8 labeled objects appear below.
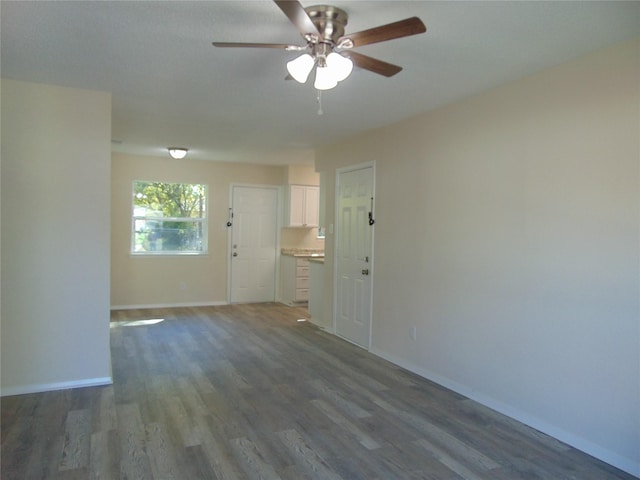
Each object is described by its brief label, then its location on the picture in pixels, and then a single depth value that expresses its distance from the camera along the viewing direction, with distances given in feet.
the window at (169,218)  22.93
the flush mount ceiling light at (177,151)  19.92
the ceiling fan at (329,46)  6.73
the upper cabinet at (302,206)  25.13
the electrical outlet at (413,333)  13.56
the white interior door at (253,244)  24.94
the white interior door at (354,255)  16.10
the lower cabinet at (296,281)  24.36
